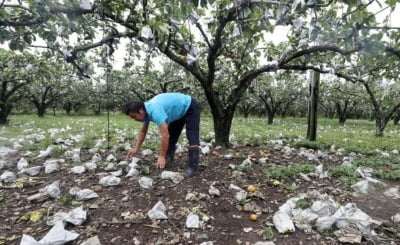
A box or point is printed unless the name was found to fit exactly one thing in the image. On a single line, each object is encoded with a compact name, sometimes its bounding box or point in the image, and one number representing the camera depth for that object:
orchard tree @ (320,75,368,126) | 18.22
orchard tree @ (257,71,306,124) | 18.42
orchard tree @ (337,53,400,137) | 5.61
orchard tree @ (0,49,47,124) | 5.13
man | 3.98
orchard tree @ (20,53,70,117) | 17.45
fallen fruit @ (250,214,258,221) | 3.06
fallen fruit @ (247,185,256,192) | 3.69
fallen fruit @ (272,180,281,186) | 3.92
